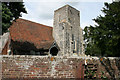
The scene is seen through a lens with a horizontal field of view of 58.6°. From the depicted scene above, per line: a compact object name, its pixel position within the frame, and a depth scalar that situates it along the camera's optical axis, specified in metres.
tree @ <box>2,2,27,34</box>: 8.87
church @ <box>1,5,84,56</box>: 16.08
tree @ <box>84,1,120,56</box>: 7.97
